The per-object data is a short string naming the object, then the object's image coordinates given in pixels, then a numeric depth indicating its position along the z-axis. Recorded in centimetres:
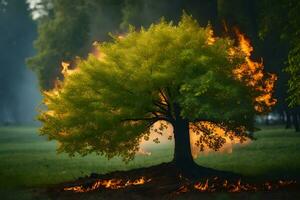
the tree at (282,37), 2272
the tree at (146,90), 2166
